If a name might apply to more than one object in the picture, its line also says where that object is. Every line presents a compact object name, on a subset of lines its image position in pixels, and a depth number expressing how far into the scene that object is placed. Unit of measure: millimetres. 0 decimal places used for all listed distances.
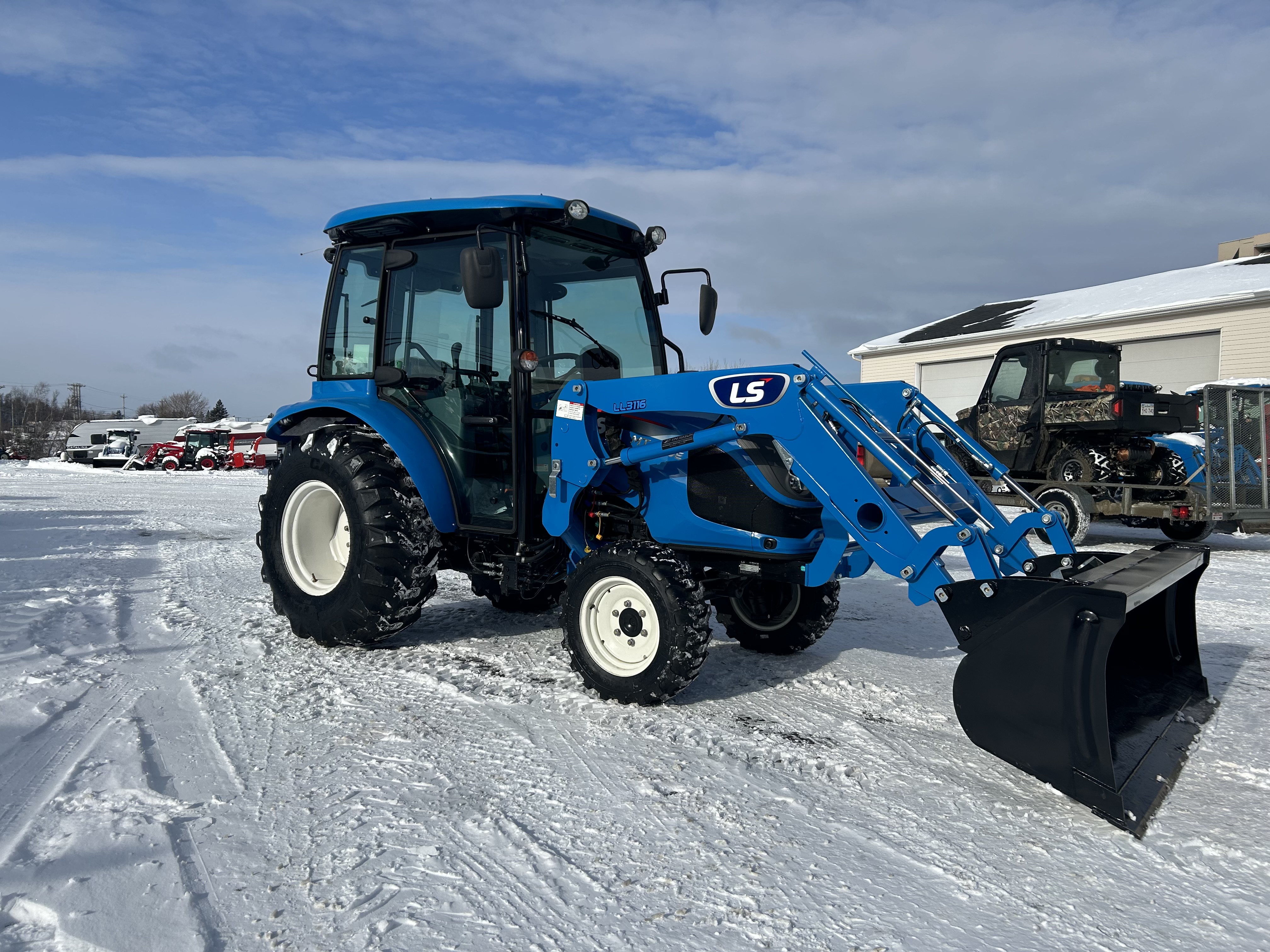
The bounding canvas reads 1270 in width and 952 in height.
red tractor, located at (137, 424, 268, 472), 33188
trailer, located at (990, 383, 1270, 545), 9016
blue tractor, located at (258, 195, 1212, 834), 3117
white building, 16078
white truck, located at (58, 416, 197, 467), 37781
